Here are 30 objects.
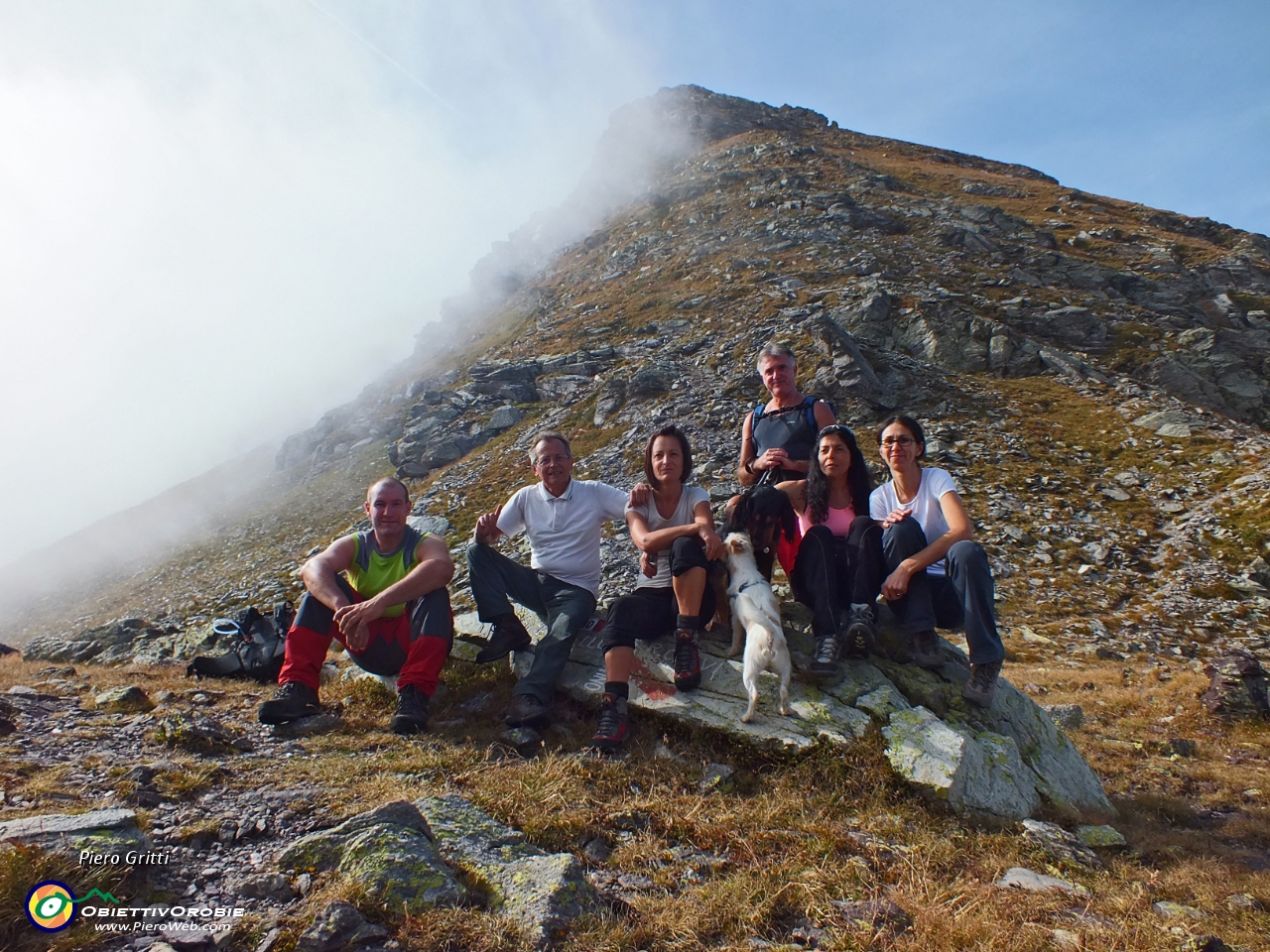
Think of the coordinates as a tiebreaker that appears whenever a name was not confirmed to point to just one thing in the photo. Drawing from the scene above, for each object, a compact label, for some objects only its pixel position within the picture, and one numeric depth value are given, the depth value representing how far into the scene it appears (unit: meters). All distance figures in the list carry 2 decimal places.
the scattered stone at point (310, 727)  5.84
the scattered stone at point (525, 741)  5.50
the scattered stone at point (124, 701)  6.39
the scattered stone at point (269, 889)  3.18
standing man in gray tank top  7.45
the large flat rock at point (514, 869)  3.18
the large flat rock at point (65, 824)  3.11
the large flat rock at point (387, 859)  3.21
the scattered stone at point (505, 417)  34.06
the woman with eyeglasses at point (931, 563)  5.80
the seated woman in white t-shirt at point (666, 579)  5.84
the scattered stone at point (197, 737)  5.14
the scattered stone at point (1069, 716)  8.33
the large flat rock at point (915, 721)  4.96
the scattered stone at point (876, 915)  3.29
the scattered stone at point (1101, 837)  4.58
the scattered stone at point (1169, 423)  21.78
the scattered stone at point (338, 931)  2.85
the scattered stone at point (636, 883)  3.68
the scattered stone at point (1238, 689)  8.19
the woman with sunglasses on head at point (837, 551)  6.00
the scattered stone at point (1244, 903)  3.69
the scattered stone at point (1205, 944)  3.12
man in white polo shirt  6.91
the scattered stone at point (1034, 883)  3.73
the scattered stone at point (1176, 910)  3.58
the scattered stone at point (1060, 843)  4.25
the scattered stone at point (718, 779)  4.94
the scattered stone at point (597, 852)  3.99
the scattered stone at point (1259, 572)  14.59
